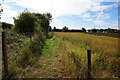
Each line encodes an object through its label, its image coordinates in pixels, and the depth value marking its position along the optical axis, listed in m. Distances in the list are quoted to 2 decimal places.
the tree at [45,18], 19.39
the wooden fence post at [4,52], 2.39
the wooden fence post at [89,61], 2.21
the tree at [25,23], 6.45
